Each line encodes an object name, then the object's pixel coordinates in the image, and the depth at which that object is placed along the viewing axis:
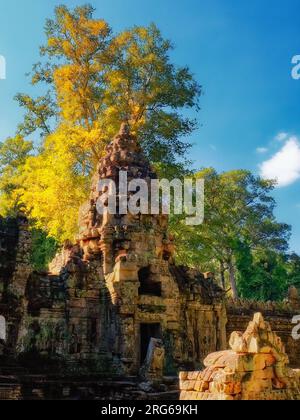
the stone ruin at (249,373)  7.02
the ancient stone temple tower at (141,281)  13.48
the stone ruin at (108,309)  11.92
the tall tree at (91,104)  20.95
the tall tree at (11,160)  27.32
